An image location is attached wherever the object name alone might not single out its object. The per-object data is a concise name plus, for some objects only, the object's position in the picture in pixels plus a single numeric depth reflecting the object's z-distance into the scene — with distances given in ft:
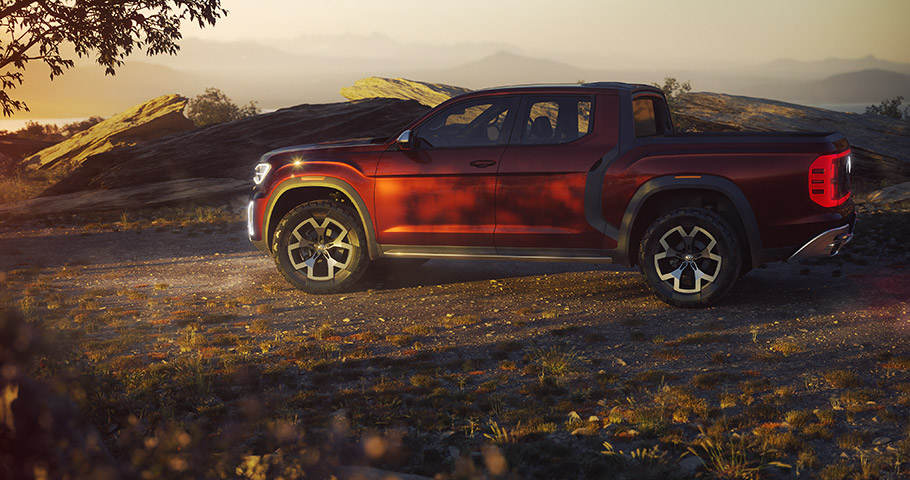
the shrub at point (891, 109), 117.38
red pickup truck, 21.88
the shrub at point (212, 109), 140.97
